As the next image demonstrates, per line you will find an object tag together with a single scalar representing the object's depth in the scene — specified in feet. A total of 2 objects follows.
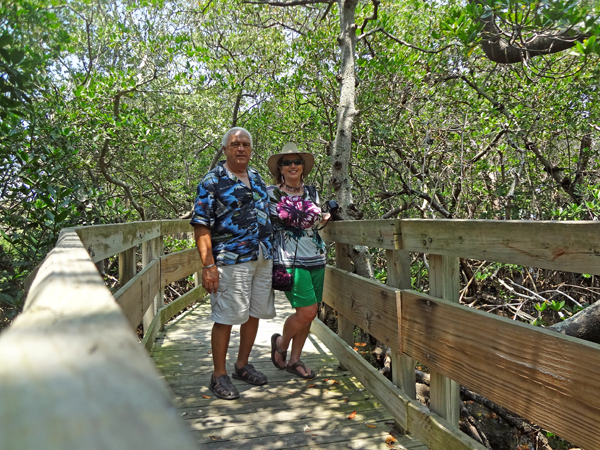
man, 10.08
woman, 11.05
